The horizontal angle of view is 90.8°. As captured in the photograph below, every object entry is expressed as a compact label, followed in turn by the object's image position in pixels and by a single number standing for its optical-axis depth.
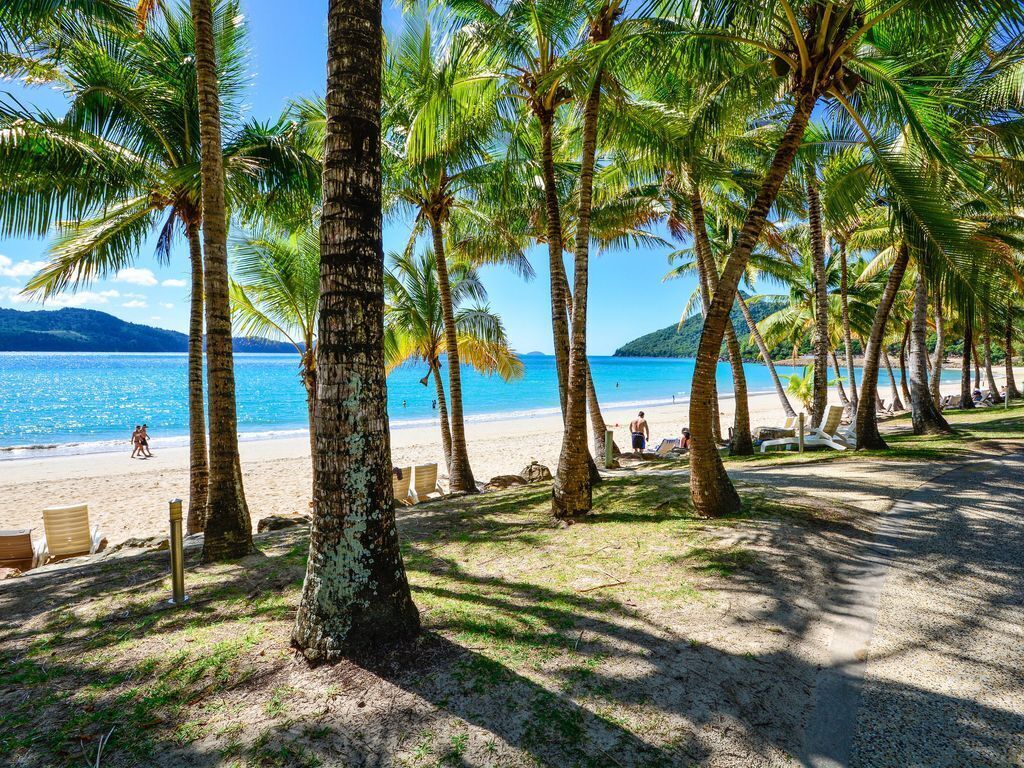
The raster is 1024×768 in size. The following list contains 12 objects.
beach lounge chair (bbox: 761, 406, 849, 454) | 12.09
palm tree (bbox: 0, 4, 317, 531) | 6.26
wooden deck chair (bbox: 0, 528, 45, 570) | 7.01
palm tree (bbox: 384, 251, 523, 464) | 13.14
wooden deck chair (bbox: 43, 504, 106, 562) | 7.39
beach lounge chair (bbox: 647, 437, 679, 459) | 15.26
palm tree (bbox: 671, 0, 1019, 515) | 5.59
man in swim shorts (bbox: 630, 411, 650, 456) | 16.27
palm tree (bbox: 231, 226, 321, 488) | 11.05
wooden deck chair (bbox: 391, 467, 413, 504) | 10.04
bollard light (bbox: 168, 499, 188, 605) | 4.06
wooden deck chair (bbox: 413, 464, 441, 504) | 10.52
